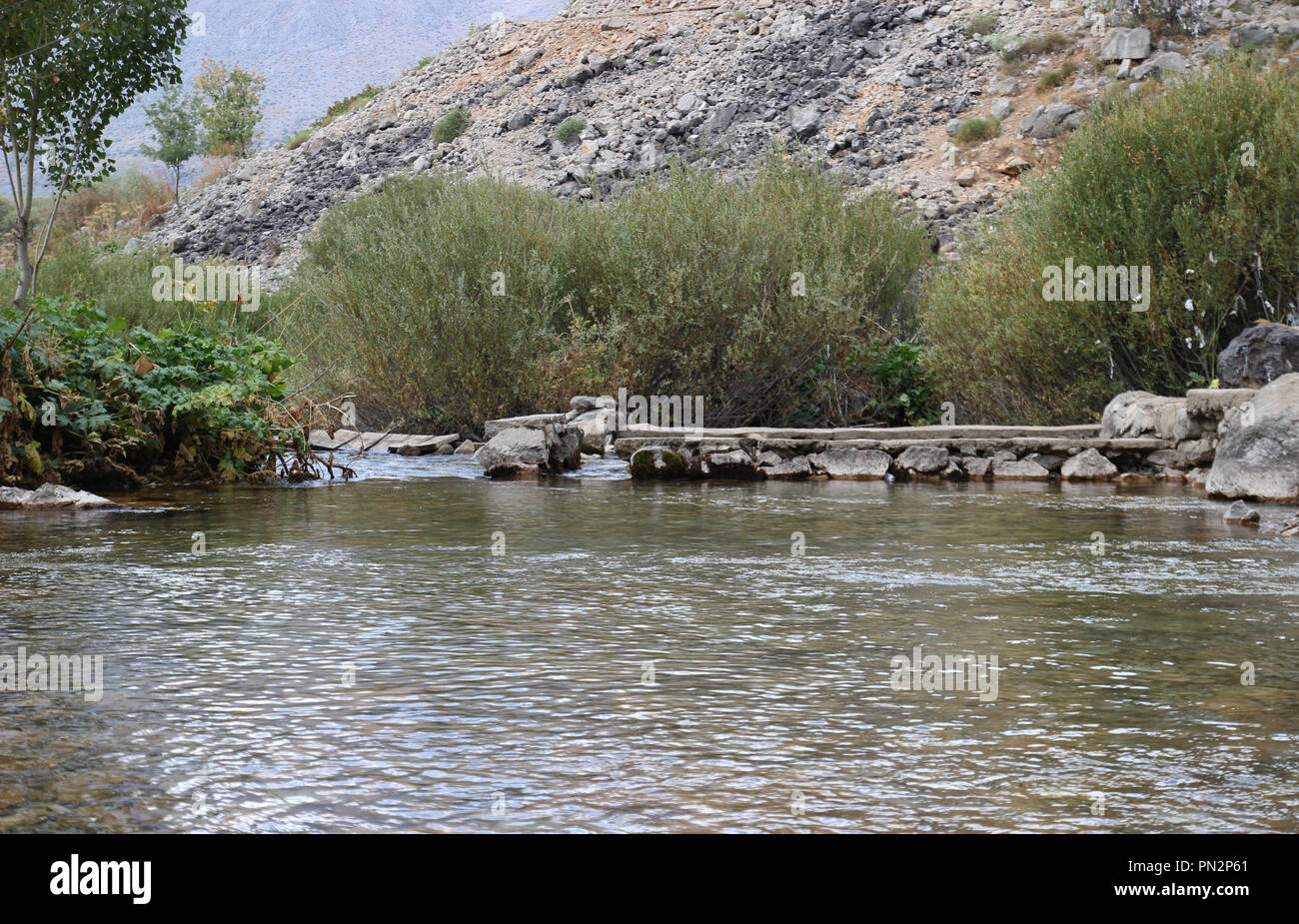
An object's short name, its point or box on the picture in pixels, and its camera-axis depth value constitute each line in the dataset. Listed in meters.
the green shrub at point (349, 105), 61.06
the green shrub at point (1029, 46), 40.62
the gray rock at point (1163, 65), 35.09
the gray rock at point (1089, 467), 13.13
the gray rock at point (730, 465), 13.69
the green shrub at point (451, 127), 50.53
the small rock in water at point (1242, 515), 9.10
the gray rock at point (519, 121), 48.56
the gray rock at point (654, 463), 13.56
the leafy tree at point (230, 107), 69.50
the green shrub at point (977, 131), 37.25
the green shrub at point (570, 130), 45.94
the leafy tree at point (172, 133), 64.38
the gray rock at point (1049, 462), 13.52
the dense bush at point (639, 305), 16.97
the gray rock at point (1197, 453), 12.57
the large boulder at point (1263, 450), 10.45
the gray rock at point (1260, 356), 12.74
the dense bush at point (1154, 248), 13.80
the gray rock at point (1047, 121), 35.62
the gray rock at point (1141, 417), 13.09
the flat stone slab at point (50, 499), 9.85
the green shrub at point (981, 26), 43.31
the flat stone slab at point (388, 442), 17.53
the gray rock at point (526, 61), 54.72
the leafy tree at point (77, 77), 13.16
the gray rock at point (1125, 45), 37.59
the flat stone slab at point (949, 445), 13.24
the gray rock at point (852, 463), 13.69
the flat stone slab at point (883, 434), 13.77
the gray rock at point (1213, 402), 11.90
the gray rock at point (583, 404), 17.30
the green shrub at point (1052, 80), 38.41
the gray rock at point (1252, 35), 35.56
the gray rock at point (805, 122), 41.47
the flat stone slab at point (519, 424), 15.13
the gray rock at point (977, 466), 13.53
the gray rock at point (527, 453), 14.20
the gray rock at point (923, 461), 13.58
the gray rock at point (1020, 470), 13.37
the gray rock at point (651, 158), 40.84
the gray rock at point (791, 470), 13.66
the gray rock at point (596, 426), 16.31
